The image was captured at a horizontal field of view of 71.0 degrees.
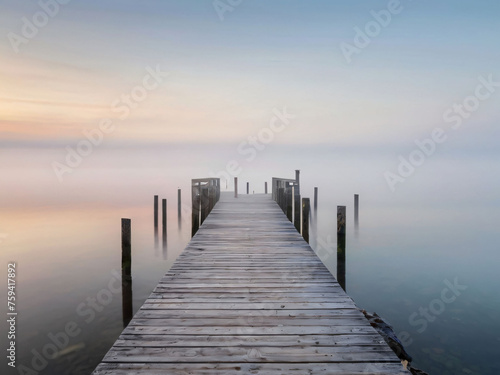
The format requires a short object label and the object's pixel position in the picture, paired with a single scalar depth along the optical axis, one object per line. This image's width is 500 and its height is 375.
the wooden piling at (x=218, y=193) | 16.57
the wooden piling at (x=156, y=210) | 19.42
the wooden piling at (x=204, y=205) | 11.95
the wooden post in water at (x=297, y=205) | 13.08
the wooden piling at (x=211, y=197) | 12.84
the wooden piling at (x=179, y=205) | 22.33
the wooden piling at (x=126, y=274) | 7.82
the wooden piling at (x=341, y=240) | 8.92
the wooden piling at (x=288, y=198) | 12.48
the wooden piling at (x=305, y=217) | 10.91
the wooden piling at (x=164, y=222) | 17.88
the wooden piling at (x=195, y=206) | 11.41
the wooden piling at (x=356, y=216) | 23.71
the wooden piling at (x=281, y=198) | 13.47
